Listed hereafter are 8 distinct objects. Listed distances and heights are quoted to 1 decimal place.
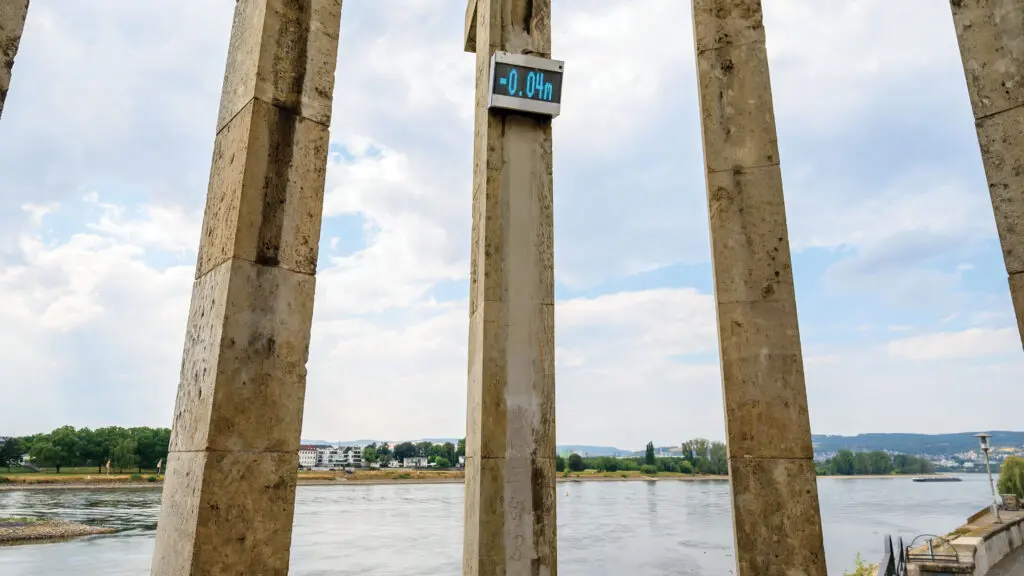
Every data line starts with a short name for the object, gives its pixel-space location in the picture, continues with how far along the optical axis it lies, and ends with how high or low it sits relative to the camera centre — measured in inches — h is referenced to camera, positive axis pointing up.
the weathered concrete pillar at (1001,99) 172.1 +100.1
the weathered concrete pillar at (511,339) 246.2 +44.2
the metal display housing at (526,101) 281.0 +158.7
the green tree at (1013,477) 1443.2 -85.3
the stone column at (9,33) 137.8 +92.5
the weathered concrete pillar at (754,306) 193.9 +46.8
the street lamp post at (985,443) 951.0 -1.8
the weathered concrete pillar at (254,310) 144.1 +33.7
